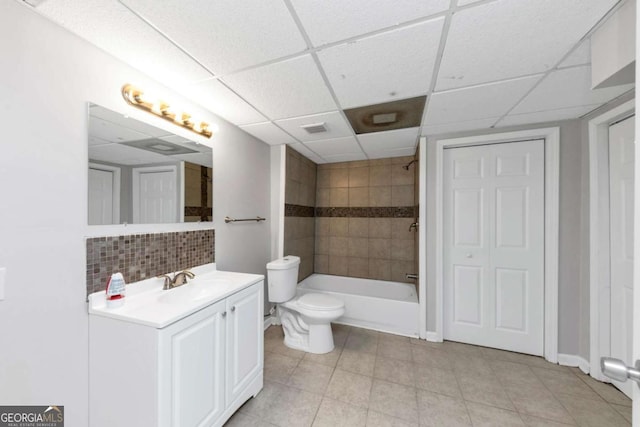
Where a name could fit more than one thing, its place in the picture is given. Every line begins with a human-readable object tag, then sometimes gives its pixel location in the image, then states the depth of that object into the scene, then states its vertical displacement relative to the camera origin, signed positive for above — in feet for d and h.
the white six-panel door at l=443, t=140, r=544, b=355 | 7.16 -1.02
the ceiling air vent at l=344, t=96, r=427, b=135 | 5.89 +2.71
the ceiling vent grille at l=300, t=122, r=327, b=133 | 7.17 +2.66
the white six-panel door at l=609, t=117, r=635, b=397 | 5.37 -0.48
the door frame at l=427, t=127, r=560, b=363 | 6.76 -0.10
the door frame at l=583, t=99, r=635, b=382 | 5.94 -0.89
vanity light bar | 4.45 +2.16
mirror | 4.06 +0.81
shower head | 10.34 +2.18
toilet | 7.14 -2.99
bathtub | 8.20 -3.50
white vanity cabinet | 3.37 -2.47
